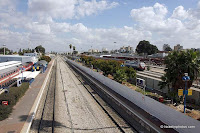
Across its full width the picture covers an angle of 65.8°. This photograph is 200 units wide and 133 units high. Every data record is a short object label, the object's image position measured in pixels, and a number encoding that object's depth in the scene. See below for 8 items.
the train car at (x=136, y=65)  39.75
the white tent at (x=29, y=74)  25.11
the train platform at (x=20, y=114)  10.73
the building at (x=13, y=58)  43.47
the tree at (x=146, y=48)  98.31
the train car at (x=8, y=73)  24.31
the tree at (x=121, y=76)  25.14
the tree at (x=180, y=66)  14.63
